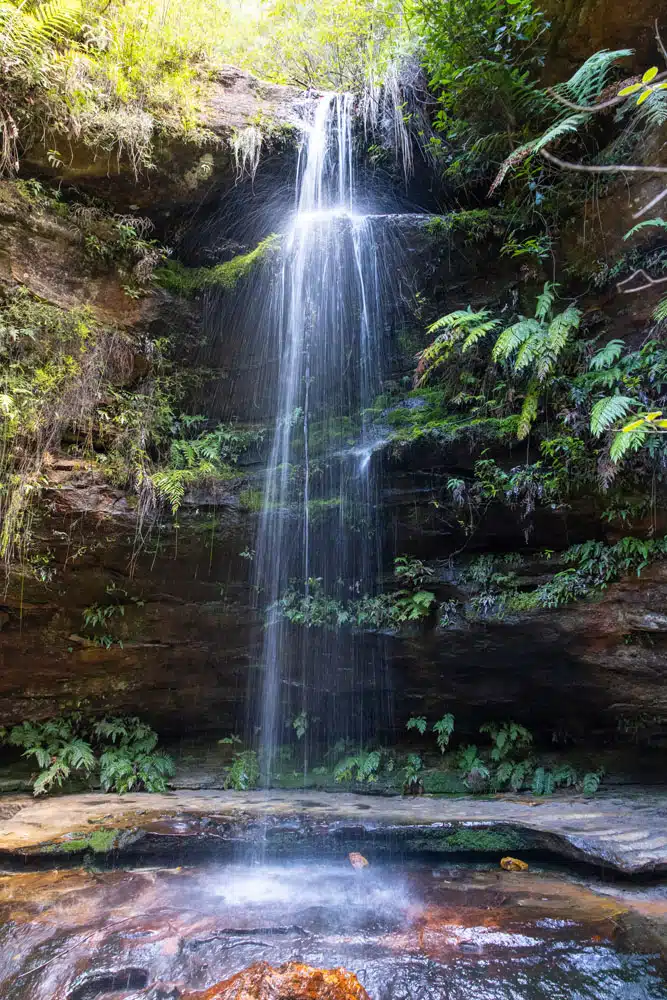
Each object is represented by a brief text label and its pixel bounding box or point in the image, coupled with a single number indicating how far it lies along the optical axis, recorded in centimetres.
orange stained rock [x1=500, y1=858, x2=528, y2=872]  458
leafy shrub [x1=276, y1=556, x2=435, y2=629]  632
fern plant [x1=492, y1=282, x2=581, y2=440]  551
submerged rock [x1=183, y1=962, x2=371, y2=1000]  257
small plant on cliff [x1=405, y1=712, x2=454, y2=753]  648
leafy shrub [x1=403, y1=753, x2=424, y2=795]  634
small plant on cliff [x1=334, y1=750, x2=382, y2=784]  654
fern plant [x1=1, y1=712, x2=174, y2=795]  623
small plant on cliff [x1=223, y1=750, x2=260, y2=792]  651
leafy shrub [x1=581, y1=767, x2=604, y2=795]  582
